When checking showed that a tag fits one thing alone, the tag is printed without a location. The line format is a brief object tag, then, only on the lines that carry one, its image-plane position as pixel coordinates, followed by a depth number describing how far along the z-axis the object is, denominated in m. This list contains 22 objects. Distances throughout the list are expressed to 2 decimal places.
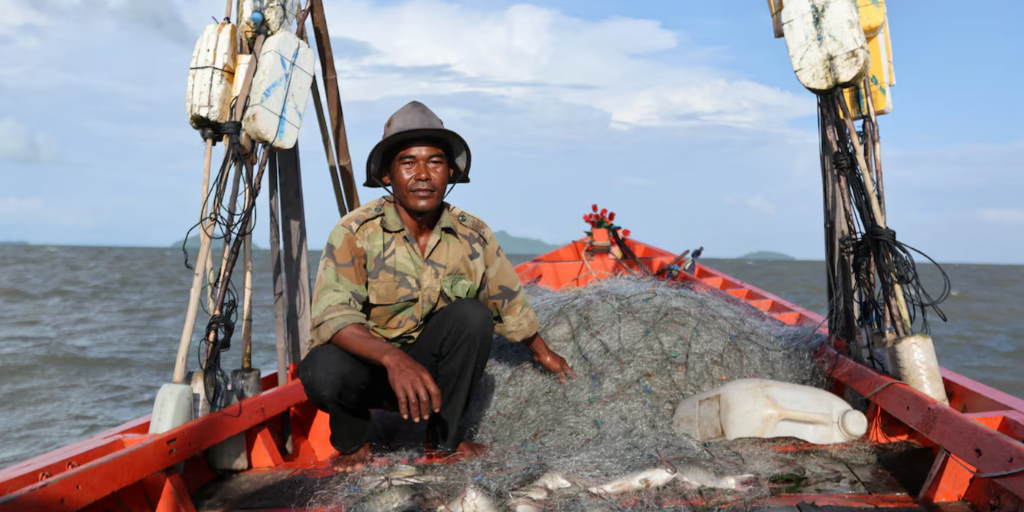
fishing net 2.43
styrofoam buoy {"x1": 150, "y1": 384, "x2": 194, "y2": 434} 2.58
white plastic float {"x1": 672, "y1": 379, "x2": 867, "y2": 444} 2.89
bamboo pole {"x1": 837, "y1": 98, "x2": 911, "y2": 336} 2.98
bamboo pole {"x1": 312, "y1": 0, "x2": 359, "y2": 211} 4.25
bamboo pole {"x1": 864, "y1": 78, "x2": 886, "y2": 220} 3.25
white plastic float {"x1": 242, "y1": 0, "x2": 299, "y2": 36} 3.25
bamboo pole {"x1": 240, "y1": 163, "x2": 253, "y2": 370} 3.21
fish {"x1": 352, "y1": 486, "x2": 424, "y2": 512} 2.24
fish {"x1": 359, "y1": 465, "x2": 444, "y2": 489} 2.39
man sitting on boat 2.73
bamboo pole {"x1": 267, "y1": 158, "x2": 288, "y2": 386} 3.71
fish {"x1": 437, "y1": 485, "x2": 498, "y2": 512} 2.19
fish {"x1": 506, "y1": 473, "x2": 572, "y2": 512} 2.19
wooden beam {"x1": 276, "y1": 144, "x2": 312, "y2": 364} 3.89
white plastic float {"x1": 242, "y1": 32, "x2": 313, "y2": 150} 3.15
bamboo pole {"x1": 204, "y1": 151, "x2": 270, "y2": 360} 2.98
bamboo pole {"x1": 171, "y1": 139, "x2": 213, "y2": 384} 2.74
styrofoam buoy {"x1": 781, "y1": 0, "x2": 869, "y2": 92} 3.16
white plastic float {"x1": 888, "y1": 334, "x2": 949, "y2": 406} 2.76
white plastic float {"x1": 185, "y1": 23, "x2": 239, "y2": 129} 3.01
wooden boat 2.06
